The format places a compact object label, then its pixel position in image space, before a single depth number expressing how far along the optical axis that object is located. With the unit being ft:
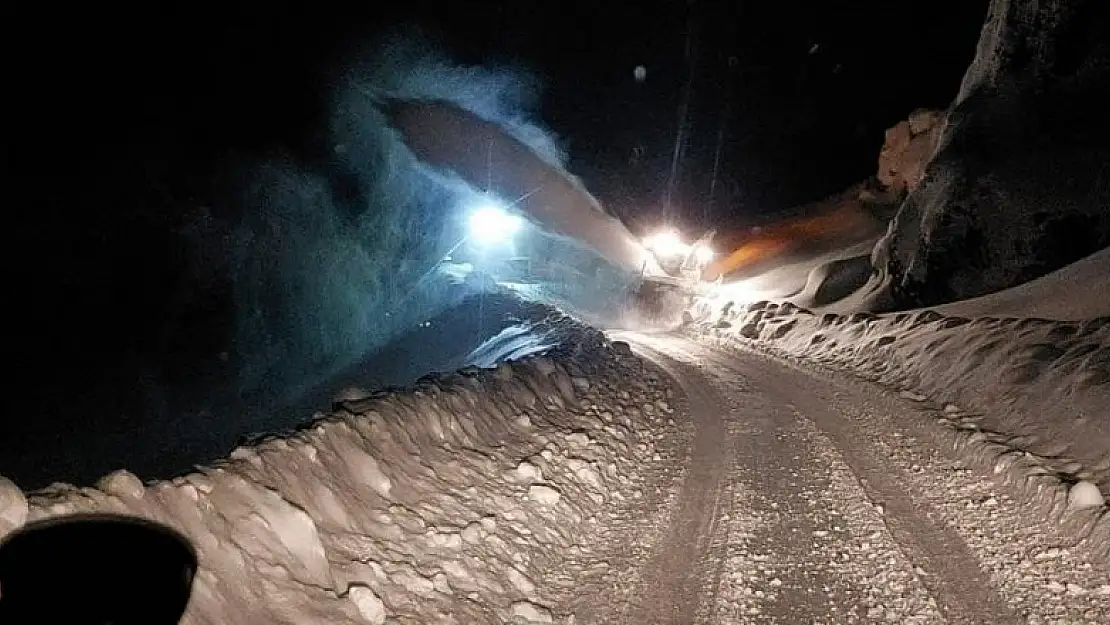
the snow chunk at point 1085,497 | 19.63
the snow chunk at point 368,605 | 13.08
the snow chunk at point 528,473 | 21.29
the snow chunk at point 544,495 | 20.08
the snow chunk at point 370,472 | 17.33
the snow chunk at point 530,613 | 14.90
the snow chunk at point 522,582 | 16.03
